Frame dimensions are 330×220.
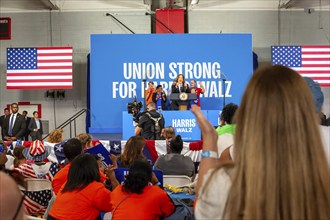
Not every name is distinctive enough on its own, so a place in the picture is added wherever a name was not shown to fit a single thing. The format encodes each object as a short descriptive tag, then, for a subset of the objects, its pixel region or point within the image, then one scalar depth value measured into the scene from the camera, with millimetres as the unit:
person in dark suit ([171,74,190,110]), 12242
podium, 11539
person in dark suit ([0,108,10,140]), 14031
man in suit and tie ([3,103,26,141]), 13828
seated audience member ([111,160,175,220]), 2994
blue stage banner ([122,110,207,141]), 10625
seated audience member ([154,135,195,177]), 4840
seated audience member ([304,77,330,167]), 1910
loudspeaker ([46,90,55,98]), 15938
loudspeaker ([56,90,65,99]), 15992
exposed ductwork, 15764
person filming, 9469
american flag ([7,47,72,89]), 14234
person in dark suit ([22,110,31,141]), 14203
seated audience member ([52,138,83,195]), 4168
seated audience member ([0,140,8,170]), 5317
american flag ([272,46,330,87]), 14328
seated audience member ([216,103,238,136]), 3128
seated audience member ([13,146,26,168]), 5002
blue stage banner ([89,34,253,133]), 14014
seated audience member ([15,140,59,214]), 4339
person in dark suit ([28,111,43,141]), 14022
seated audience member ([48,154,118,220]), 3256
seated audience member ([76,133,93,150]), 5545
